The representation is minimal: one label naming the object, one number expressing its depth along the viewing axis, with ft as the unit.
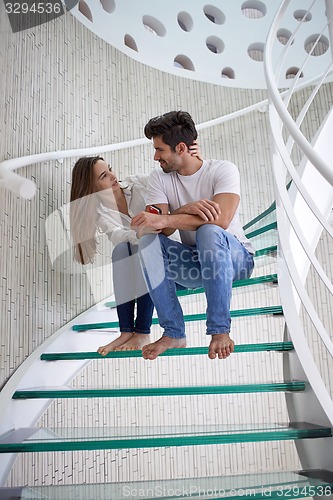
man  5.31
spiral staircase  4.46
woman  6.06
